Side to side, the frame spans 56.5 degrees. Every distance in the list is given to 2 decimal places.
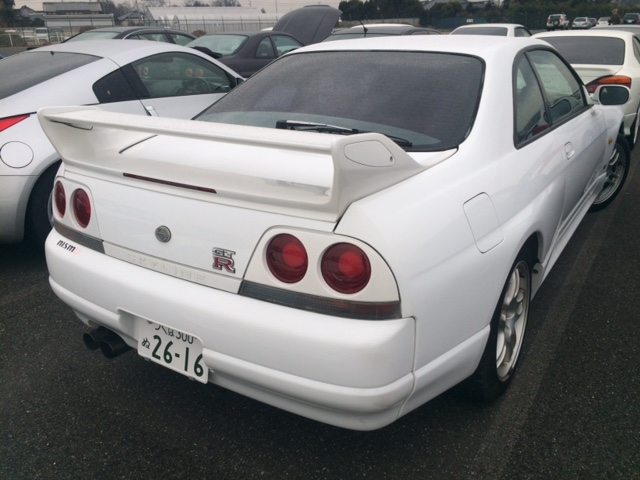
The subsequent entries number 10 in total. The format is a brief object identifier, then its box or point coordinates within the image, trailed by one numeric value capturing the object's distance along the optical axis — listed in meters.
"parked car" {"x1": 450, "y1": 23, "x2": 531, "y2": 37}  10.66
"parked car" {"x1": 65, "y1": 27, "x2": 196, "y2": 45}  8.71
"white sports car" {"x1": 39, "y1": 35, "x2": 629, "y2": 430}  1.74
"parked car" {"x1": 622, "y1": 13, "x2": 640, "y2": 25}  40.49
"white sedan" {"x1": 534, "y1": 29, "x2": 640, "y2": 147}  6.34
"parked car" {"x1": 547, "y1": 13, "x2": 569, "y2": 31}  42.03
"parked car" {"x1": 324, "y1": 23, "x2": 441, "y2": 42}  9.07
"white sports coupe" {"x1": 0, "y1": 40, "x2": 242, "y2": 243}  3.70
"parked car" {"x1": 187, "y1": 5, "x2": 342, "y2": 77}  9.37
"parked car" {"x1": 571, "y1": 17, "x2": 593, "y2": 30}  39.88
